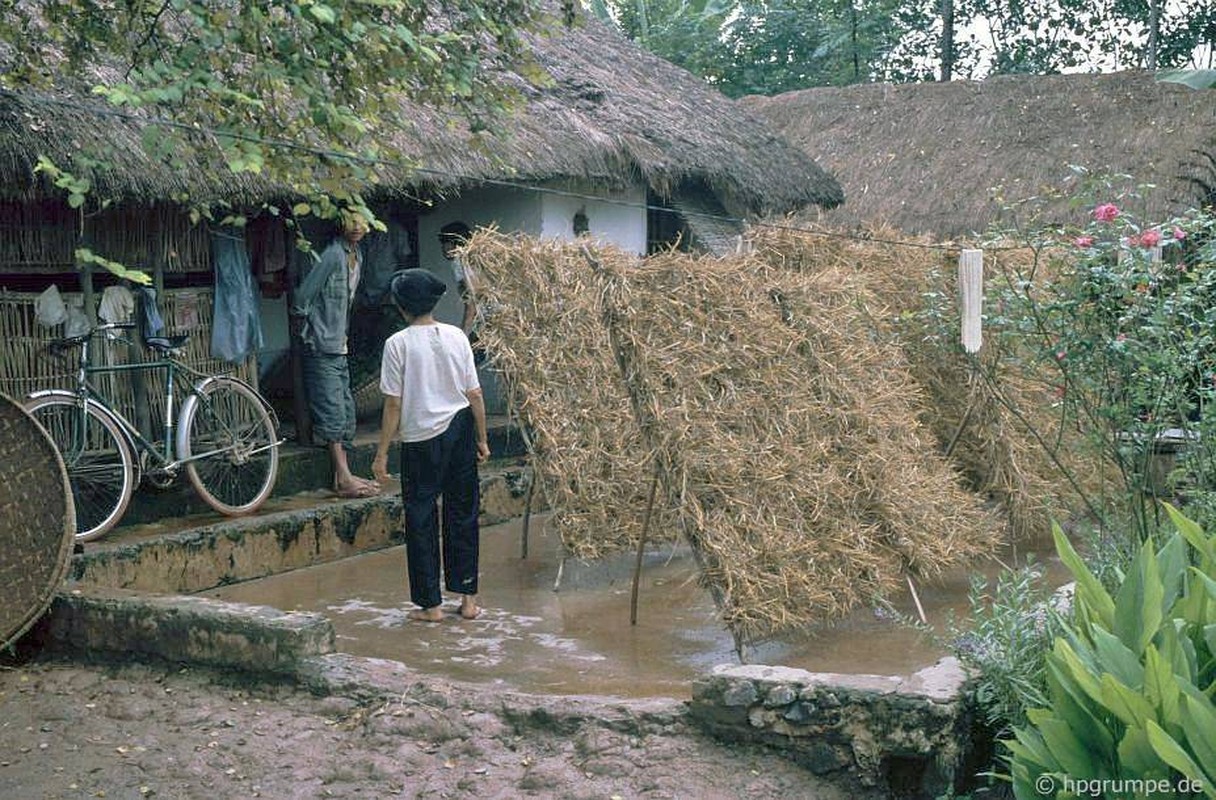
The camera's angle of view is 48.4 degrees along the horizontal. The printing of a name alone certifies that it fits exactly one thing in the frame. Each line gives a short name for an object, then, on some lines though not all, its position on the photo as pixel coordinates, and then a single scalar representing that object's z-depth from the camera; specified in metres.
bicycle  7.00
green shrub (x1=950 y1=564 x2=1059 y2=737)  4.14
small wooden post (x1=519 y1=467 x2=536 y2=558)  7.13
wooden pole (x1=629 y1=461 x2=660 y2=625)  6.11
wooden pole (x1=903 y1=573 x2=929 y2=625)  6.24
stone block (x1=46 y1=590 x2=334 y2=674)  5.04
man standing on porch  8.18
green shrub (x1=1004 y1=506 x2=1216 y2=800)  2.81
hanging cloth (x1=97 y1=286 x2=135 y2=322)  7.67
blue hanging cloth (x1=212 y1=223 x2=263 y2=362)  8.33
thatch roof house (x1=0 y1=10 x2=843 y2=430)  7.05
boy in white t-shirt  6.12
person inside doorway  6.79
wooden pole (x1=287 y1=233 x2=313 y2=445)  8.87
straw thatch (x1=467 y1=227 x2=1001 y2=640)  5.78
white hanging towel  6.49
